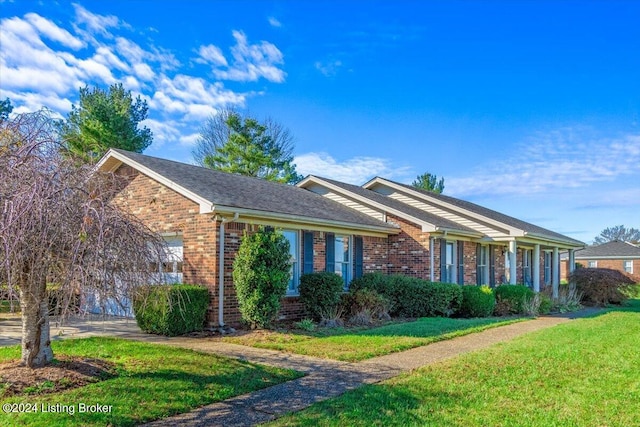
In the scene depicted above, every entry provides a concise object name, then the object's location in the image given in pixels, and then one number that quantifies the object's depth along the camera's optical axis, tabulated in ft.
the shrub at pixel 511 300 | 60.34
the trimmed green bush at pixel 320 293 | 43.62
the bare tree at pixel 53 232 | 17.37
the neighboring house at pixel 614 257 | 144.97
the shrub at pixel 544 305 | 61.41
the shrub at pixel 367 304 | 46.80
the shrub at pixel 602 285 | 77.10
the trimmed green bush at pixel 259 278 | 37.35
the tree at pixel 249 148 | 118.93
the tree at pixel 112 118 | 85.61
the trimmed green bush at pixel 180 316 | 36.52
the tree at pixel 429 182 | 138.00
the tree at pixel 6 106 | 79.15
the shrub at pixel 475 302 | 55.98
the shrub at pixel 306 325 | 39.28
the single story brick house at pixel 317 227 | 40.04
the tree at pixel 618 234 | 360.28
